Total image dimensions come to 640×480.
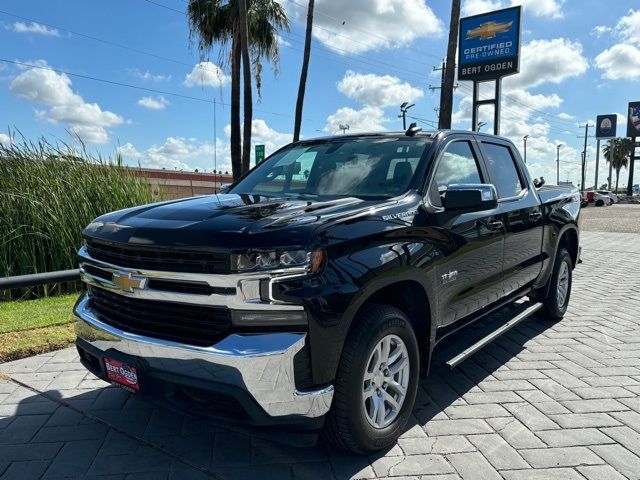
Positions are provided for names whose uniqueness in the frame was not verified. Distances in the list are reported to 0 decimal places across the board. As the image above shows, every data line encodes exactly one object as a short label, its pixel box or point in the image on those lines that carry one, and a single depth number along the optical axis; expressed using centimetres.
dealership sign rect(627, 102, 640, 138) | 5556
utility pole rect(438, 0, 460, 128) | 1585
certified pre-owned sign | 1631
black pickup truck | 237
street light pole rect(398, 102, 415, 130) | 5012
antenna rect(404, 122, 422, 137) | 389
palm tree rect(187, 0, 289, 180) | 1728
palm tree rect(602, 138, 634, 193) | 9406
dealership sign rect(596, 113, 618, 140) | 6412
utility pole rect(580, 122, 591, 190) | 8400
